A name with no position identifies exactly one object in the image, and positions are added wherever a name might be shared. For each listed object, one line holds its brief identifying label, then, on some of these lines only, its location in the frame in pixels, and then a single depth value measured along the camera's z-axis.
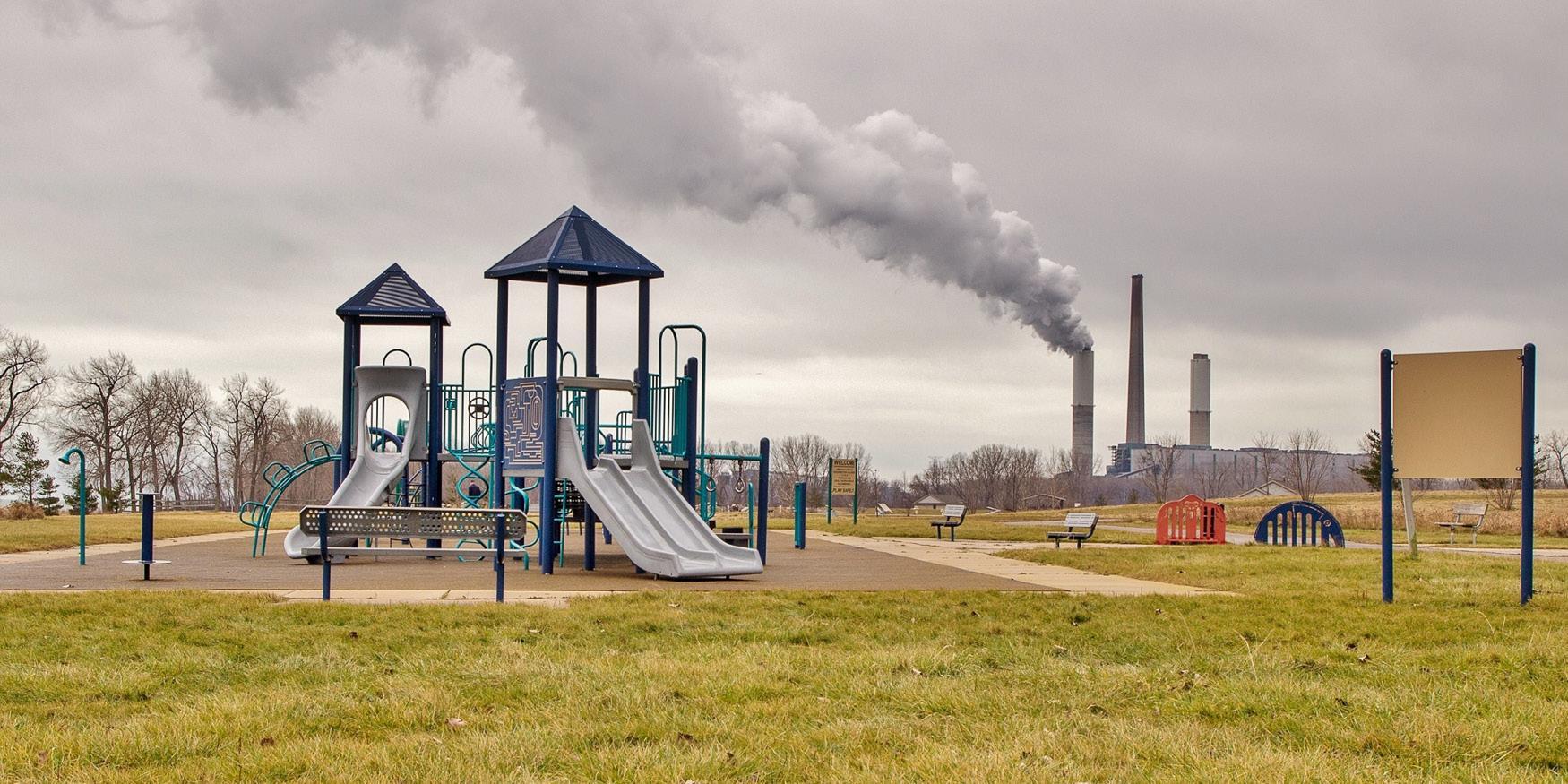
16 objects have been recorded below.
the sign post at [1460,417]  11.35
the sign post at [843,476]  40.62
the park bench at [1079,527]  21.98
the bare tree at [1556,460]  78.70
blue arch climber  22.78
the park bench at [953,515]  28.03
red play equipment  25.25
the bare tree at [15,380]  65.56
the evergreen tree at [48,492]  61.34
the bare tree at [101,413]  68.44
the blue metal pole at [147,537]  13.25
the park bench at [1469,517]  28.41
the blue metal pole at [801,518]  22.86
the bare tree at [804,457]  104.44
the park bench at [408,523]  11.06
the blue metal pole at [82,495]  15.32
